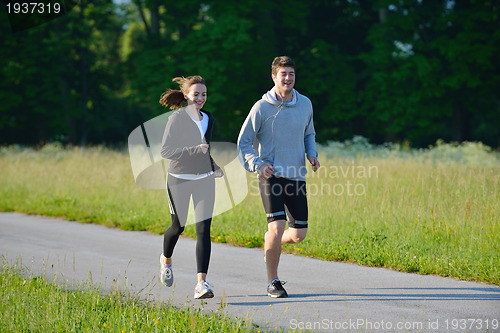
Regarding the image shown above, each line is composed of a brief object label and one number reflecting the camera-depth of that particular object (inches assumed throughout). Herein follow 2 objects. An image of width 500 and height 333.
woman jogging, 464.8
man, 456.8
